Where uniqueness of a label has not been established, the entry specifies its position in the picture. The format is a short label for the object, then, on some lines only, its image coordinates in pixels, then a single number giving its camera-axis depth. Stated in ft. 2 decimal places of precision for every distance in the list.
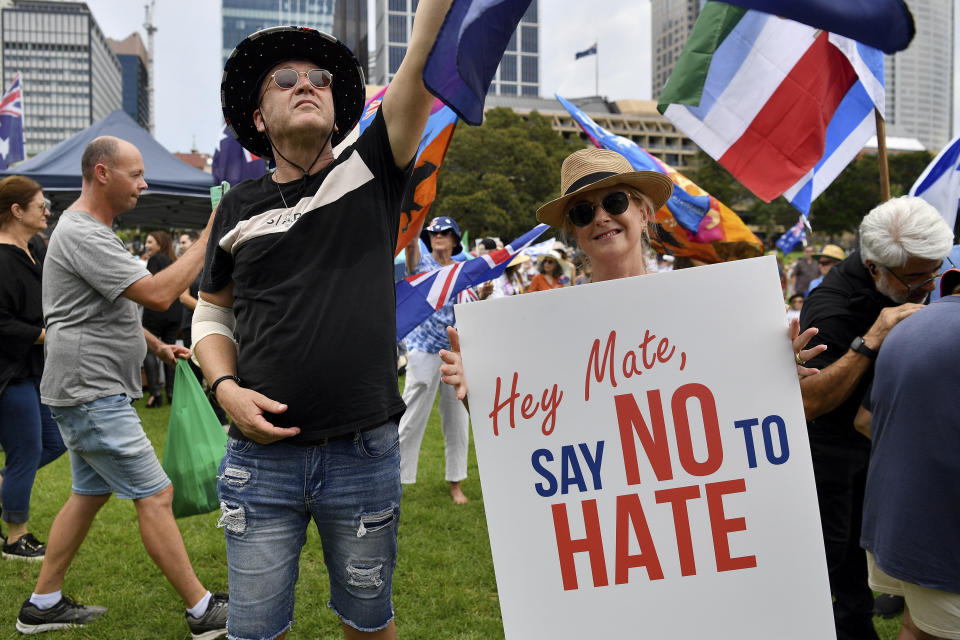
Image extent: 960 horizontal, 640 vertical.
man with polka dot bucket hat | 5.98
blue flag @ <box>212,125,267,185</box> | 15.40
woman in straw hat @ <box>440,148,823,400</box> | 6.76
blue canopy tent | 28.76
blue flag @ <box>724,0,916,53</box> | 4.75
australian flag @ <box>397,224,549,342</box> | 14.34
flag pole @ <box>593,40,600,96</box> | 338.54
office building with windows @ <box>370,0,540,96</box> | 410.10
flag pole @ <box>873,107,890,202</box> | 9.46
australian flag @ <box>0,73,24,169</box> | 36.83
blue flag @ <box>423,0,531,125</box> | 4.95
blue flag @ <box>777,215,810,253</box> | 67.31
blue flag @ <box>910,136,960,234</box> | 11.46
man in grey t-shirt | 9.78
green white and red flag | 11.76
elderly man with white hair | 7.92
